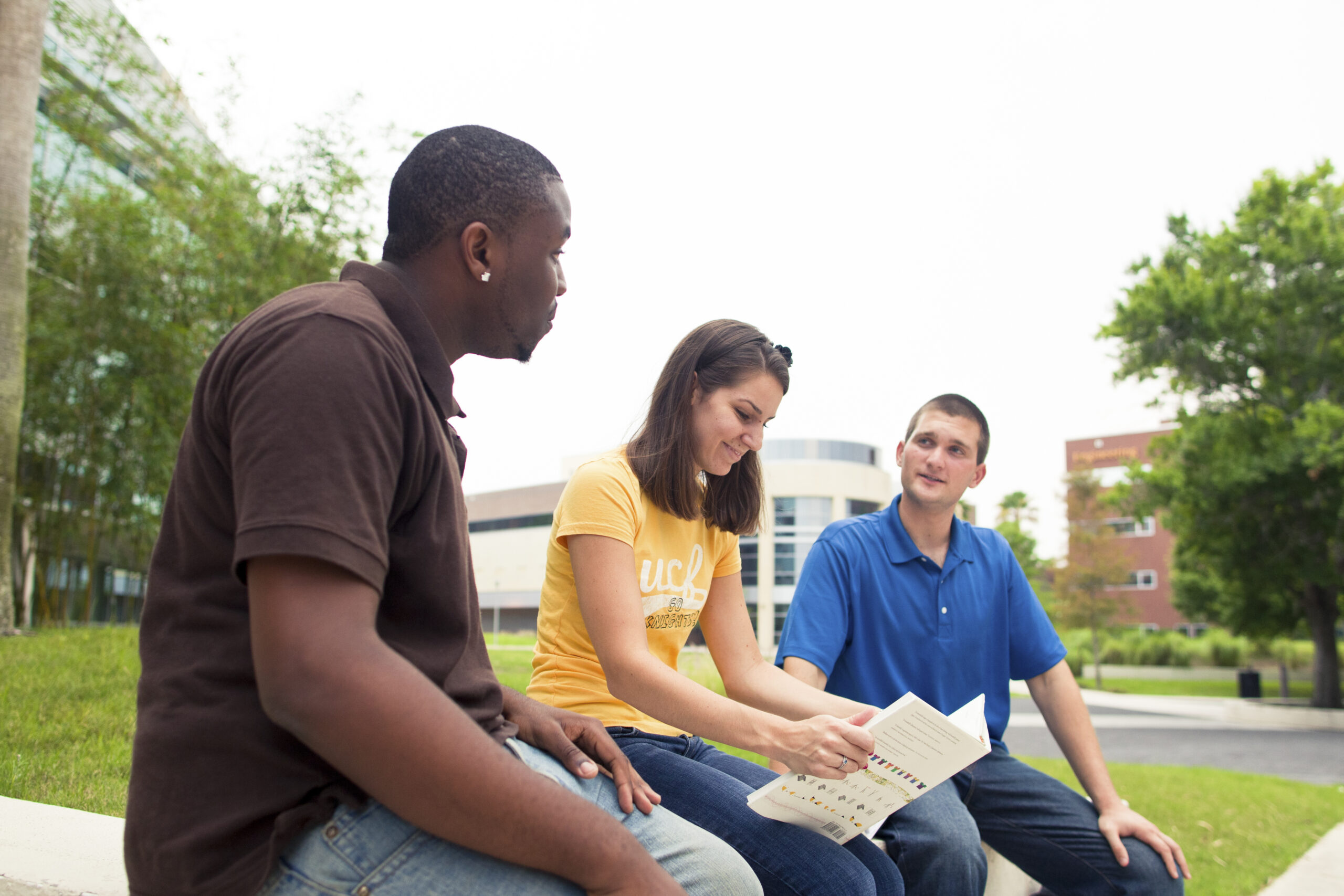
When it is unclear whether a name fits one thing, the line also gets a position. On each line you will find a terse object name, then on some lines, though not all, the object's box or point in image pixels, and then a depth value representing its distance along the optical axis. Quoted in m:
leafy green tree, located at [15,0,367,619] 10.16
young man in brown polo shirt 0.96
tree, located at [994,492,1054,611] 39.12
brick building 47.62
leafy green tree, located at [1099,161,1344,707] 18.95
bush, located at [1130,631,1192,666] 33.62
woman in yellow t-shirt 1.89
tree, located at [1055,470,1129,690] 29.89
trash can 22.67
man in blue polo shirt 2.71
